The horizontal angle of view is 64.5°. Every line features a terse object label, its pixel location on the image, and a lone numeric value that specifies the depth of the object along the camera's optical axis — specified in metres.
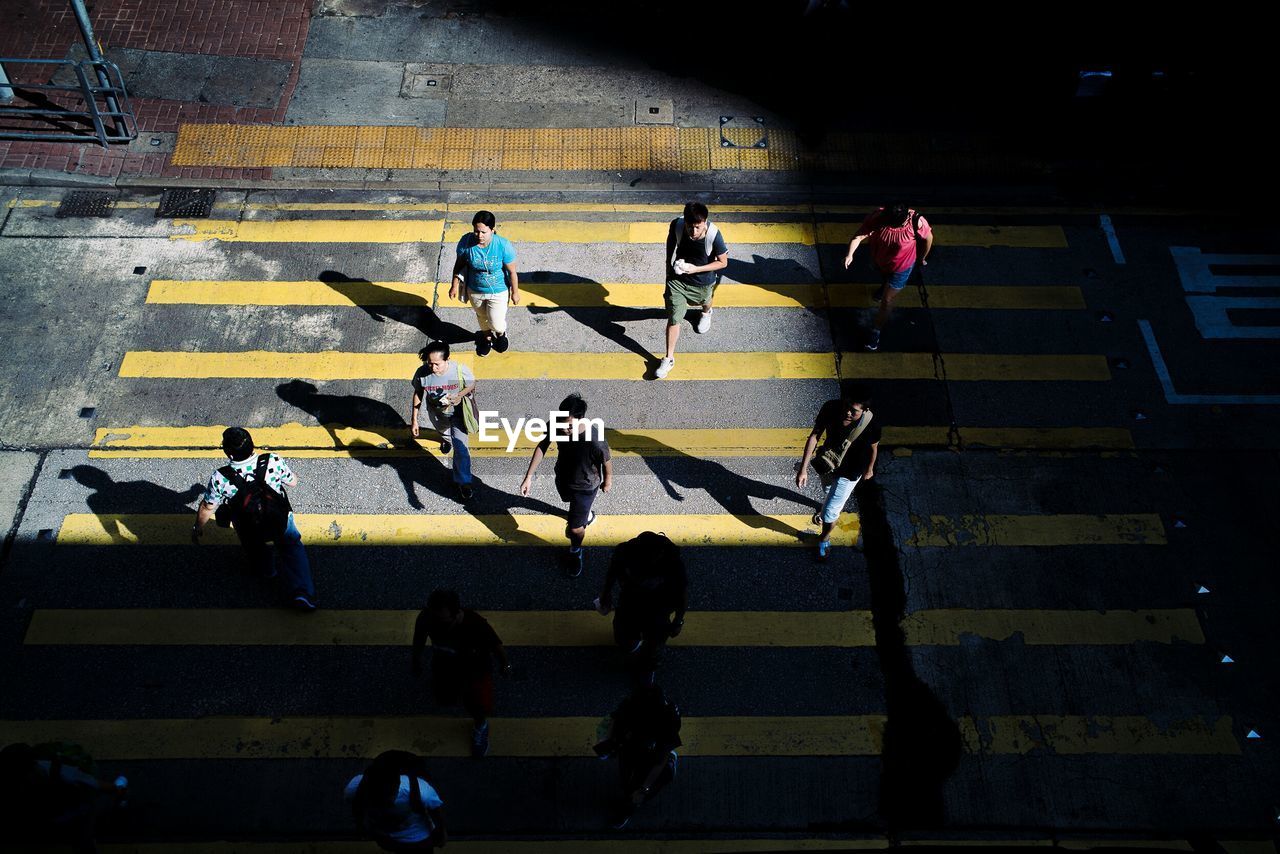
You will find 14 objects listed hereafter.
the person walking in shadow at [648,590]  7.23
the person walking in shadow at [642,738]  6.90
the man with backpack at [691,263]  9.27
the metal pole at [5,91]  12.38
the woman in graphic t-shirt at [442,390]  8.41
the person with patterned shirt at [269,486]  7.79
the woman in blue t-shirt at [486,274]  9.23
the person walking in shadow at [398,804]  6.27
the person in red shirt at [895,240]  9.73
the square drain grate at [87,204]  11.79
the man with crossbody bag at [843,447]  8.16
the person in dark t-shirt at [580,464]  7.89
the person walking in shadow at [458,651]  6.86
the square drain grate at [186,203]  11.83
